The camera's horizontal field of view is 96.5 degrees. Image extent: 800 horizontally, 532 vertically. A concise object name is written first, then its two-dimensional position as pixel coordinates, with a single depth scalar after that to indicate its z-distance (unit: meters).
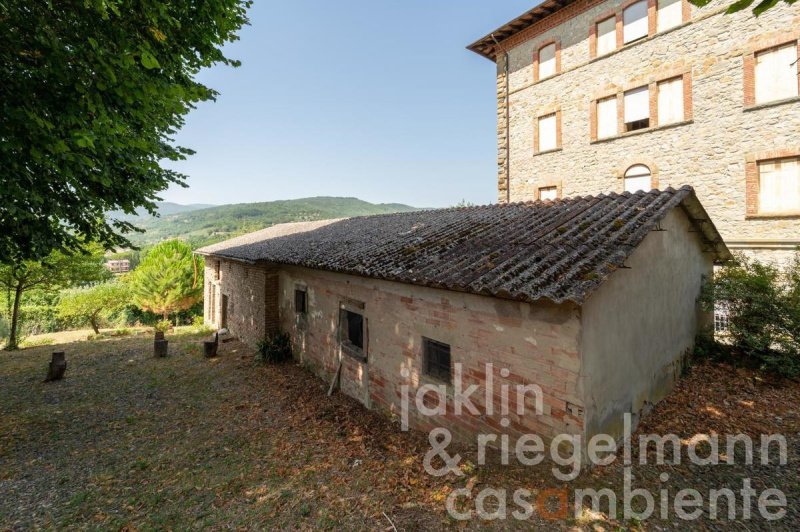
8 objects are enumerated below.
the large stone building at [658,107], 10.90
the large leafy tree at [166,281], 26.47
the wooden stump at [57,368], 10.12
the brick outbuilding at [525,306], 4.53
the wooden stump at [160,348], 12.56
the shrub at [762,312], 6.87
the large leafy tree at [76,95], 4.77
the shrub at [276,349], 10.67
